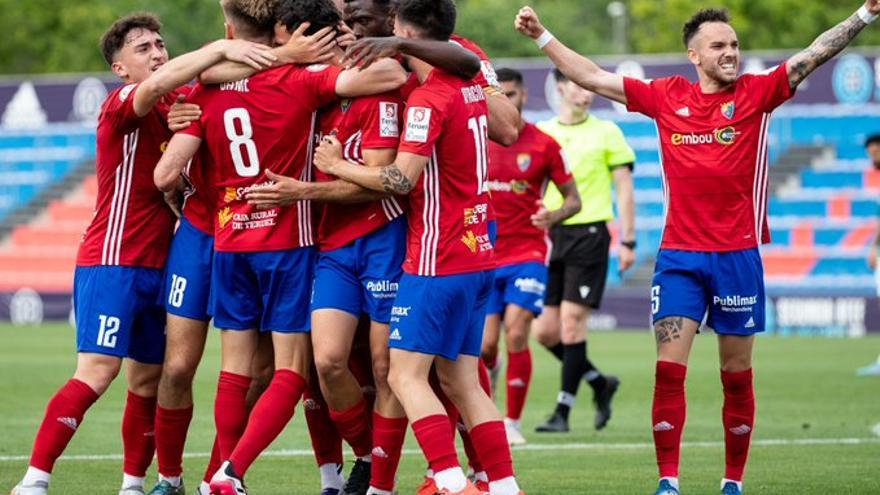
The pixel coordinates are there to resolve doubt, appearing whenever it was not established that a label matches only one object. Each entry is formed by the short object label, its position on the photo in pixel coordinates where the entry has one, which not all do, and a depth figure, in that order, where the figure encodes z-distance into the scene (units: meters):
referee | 27.41
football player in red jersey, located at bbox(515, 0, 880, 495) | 18.25
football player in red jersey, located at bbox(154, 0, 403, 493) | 16.75
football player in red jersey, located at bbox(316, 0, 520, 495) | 16.02
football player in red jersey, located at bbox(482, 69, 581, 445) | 25.64
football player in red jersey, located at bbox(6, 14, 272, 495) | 17.17
